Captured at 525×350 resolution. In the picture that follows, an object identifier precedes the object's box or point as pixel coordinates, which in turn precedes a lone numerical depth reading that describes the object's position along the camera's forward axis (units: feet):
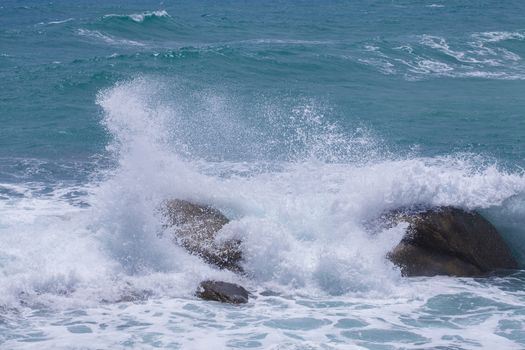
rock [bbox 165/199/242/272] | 61.98
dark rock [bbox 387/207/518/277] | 62.44
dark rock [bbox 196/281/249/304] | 56.77
